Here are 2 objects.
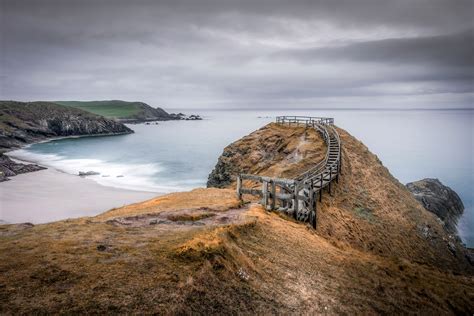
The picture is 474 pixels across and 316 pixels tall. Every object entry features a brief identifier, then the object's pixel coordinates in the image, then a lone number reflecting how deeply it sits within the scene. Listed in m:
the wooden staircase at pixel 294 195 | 17.81
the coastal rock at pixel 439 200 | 44.03
